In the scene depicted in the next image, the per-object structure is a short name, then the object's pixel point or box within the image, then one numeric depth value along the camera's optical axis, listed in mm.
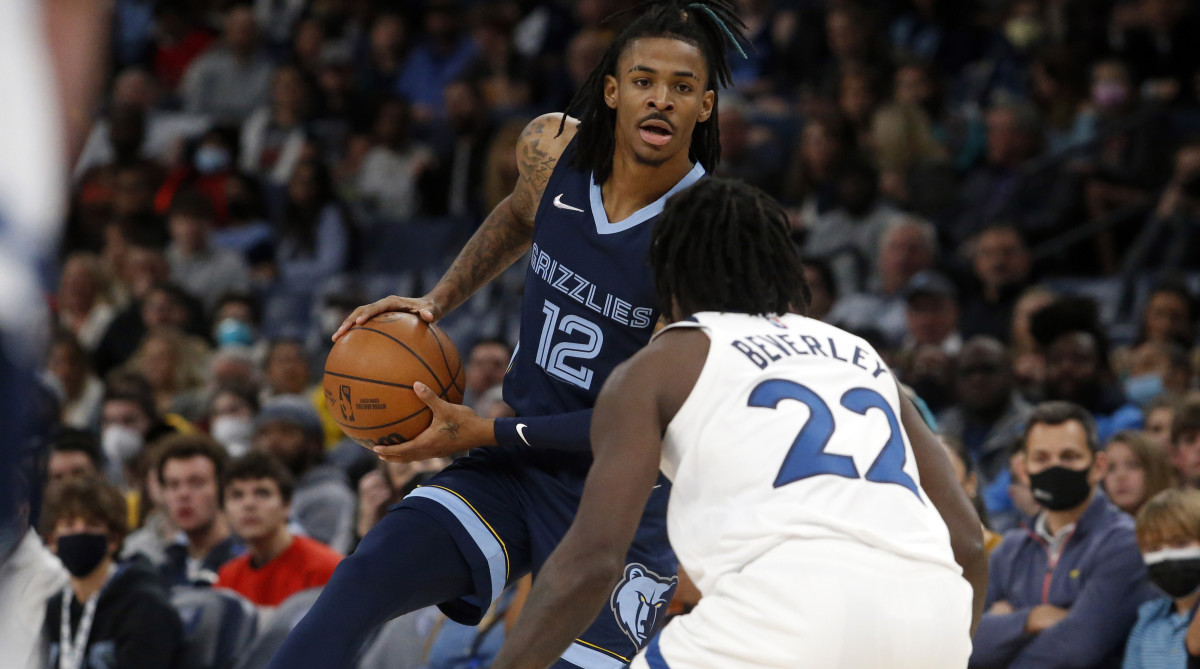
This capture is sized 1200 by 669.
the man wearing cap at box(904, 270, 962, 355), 16609
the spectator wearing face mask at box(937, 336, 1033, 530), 14414
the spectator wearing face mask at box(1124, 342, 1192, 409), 15016
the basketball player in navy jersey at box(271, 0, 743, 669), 7660
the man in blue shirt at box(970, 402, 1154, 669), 11023
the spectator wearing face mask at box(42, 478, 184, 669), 12094
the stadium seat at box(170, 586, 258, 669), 12305
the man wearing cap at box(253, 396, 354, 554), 15312
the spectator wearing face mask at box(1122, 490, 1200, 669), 10516
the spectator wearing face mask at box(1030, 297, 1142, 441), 14680
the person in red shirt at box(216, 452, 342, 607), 13492
